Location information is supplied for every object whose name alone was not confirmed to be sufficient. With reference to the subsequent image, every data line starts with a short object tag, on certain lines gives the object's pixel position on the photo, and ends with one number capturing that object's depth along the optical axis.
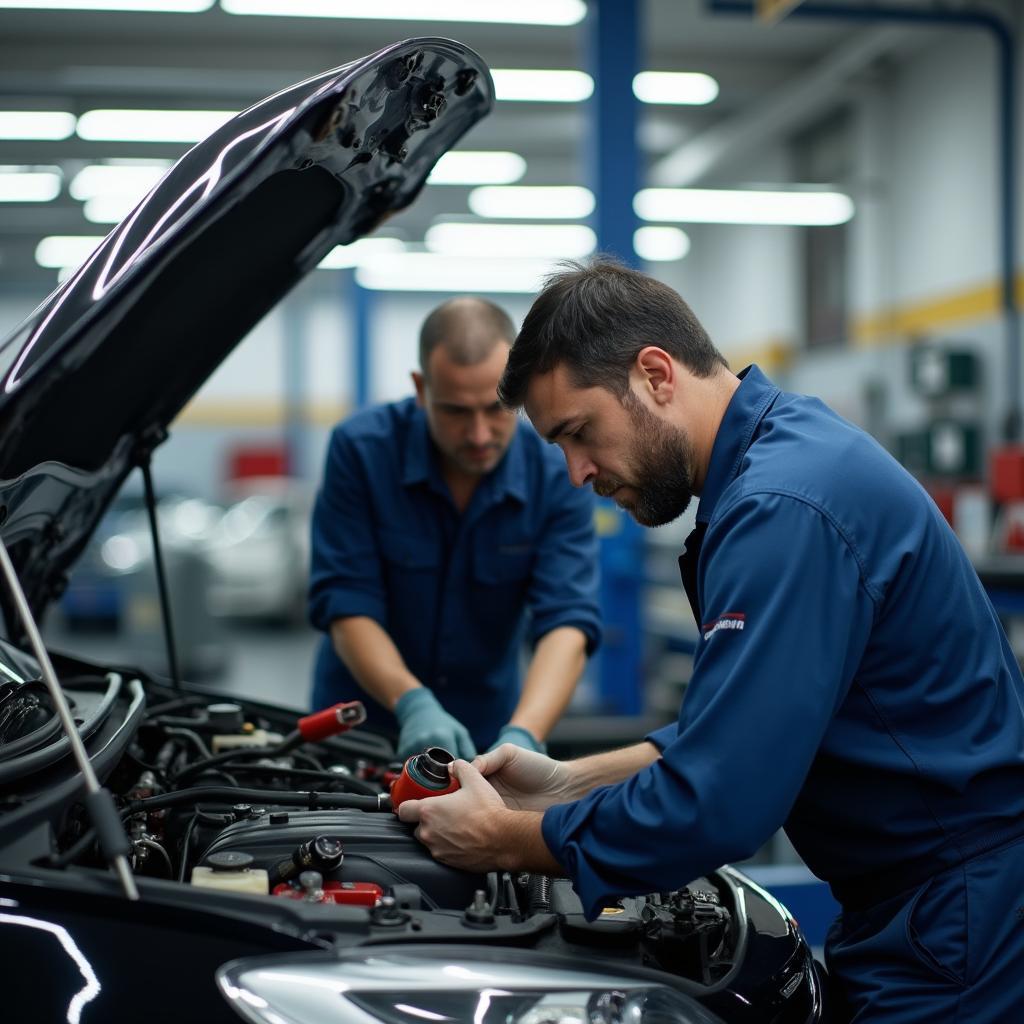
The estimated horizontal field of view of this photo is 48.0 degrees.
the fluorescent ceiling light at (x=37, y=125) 7.85
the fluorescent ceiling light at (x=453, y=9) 5.43
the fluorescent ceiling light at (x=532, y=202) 10.12
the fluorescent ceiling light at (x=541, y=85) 6.62
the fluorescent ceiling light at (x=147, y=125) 7.62
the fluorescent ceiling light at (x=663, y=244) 12.16
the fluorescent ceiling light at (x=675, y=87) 7.53
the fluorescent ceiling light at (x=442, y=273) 11.73
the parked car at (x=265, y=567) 10.02
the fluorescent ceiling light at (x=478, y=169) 9.19
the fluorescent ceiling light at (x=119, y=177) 8.78
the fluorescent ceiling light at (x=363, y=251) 11.08
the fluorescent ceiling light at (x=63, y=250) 12.59
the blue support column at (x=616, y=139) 4.08
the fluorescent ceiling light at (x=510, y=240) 11.03
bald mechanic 2.26
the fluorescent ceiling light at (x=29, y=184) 9.55
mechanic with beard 1.13
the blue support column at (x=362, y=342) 11.53
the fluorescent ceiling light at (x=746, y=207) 9.05
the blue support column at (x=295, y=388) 16.75
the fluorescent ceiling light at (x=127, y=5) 5.59
